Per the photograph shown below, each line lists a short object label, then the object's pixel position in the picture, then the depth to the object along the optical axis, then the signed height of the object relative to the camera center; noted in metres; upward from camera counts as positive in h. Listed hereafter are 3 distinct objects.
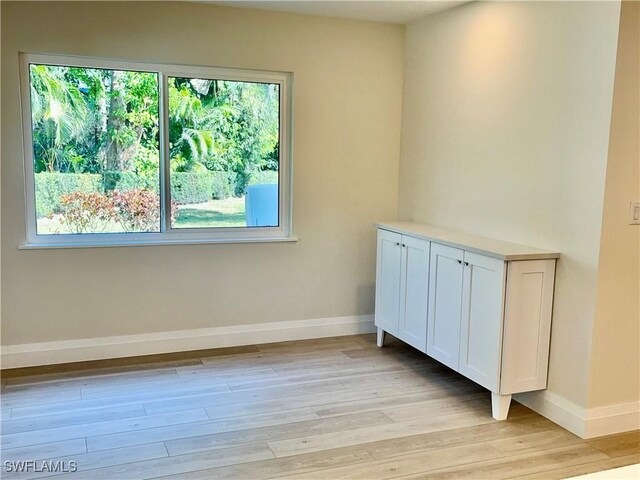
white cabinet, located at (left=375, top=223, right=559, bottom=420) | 2.95 -0.79
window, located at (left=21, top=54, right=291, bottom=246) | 3.68 +0.06
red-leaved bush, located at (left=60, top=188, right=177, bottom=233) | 3.79 -0.35
